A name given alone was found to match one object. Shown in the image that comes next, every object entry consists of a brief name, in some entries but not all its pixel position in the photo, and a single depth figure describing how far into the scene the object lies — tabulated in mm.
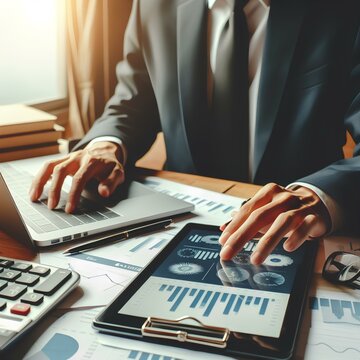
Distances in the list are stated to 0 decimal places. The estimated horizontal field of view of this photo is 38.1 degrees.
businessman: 1137
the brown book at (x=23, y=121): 1282
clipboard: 500
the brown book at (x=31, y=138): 1261
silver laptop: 764
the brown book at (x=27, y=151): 1260
